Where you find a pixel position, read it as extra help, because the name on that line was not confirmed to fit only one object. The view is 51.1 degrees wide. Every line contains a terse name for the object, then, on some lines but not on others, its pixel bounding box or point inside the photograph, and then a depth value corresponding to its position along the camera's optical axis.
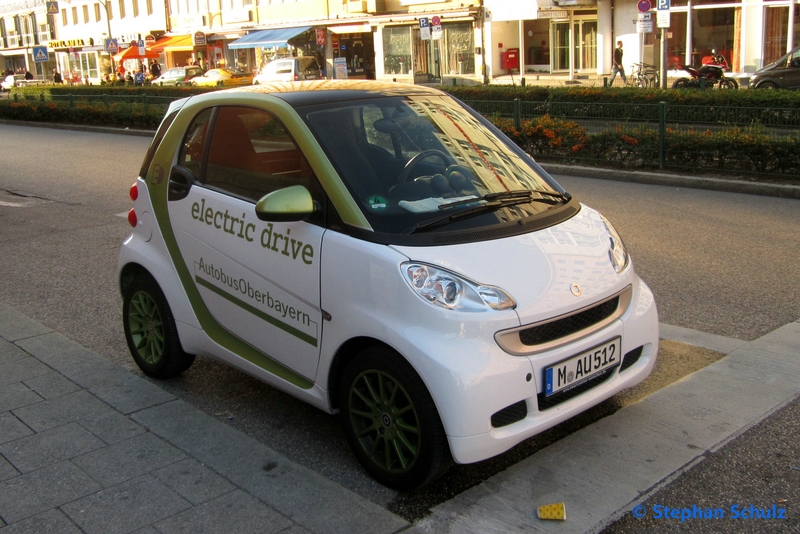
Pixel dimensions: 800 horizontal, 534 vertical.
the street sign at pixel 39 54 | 41.18
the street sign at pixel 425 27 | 28.31
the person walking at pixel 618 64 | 31.52
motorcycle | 22.76
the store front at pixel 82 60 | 69.62
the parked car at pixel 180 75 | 45.03
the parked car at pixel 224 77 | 38.84
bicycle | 27.61
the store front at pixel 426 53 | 41.41
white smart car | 3.34
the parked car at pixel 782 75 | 22.61
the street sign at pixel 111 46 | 54.67
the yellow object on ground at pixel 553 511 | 3.31
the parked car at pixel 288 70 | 37.80
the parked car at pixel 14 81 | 62.00
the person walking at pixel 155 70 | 50.50
